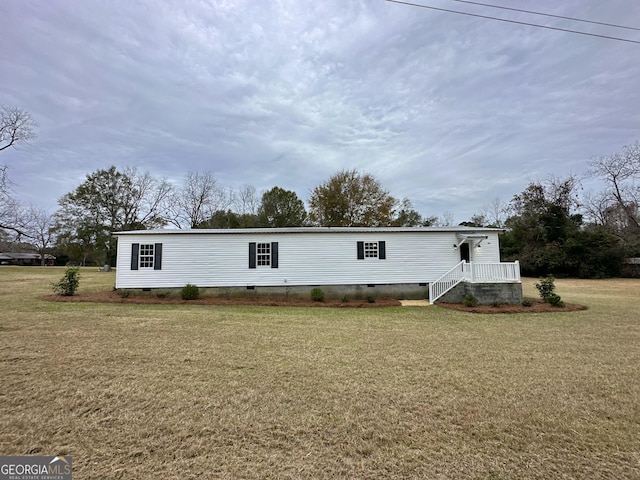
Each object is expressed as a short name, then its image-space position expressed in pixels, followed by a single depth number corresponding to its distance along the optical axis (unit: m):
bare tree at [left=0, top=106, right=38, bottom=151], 19.19
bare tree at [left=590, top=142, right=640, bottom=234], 25.55
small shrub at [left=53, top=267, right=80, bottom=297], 13.21
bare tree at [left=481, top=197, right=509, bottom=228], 36.59
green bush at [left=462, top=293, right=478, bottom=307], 12.12
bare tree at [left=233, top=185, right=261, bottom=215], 33.38
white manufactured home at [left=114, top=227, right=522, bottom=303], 13.84
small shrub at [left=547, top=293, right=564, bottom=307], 11.96
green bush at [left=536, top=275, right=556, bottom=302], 12.80
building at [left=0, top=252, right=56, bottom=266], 53.77
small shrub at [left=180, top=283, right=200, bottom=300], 13.16
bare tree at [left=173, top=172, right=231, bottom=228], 31.42
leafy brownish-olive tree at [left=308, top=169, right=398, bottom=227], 32.22
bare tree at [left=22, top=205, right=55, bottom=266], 21.35
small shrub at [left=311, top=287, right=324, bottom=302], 13.41
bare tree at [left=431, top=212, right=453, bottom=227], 40.50
